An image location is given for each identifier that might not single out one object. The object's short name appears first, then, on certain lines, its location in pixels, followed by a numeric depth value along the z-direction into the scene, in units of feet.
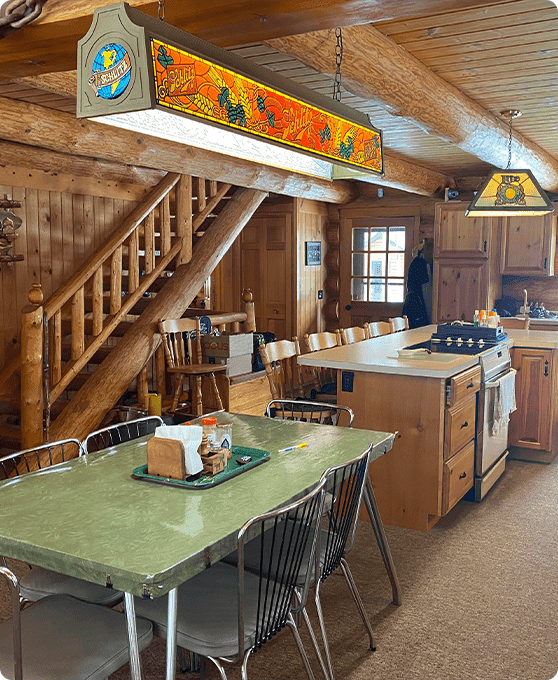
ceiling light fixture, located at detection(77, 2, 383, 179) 6.40
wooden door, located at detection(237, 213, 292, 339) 29.58
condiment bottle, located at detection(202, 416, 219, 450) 8.95
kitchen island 13.69
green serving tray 8.36
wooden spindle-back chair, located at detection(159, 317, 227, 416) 19.74
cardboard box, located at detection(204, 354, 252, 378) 21.06
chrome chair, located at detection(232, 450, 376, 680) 8.44
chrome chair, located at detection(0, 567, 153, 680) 6.39
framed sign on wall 30.32
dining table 6.28
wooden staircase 16.11
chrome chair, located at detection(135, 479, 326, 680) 6.91
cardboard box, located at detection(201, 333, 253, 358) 21.01
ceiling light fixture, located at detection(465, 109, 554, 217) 16.90
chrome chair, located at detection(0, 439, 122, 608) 8.38
